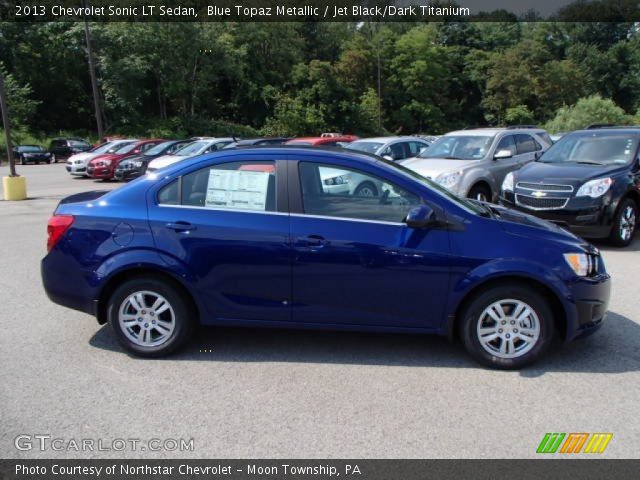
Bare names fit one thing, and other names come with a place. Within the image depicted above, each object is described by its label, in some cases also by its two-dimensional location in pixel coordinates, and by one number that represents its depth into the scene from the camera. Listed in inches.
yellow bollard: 596.7
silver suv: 405.4
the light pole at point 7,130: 585.3
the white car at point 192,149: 681.6
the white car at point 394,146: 545.6
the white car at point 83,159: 858.8
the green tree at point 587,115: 1667.1
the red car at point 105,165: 803.4
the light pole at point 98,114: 1236.2
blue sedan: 166.1
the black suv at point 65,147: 1401.3
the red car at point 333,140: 667.6
